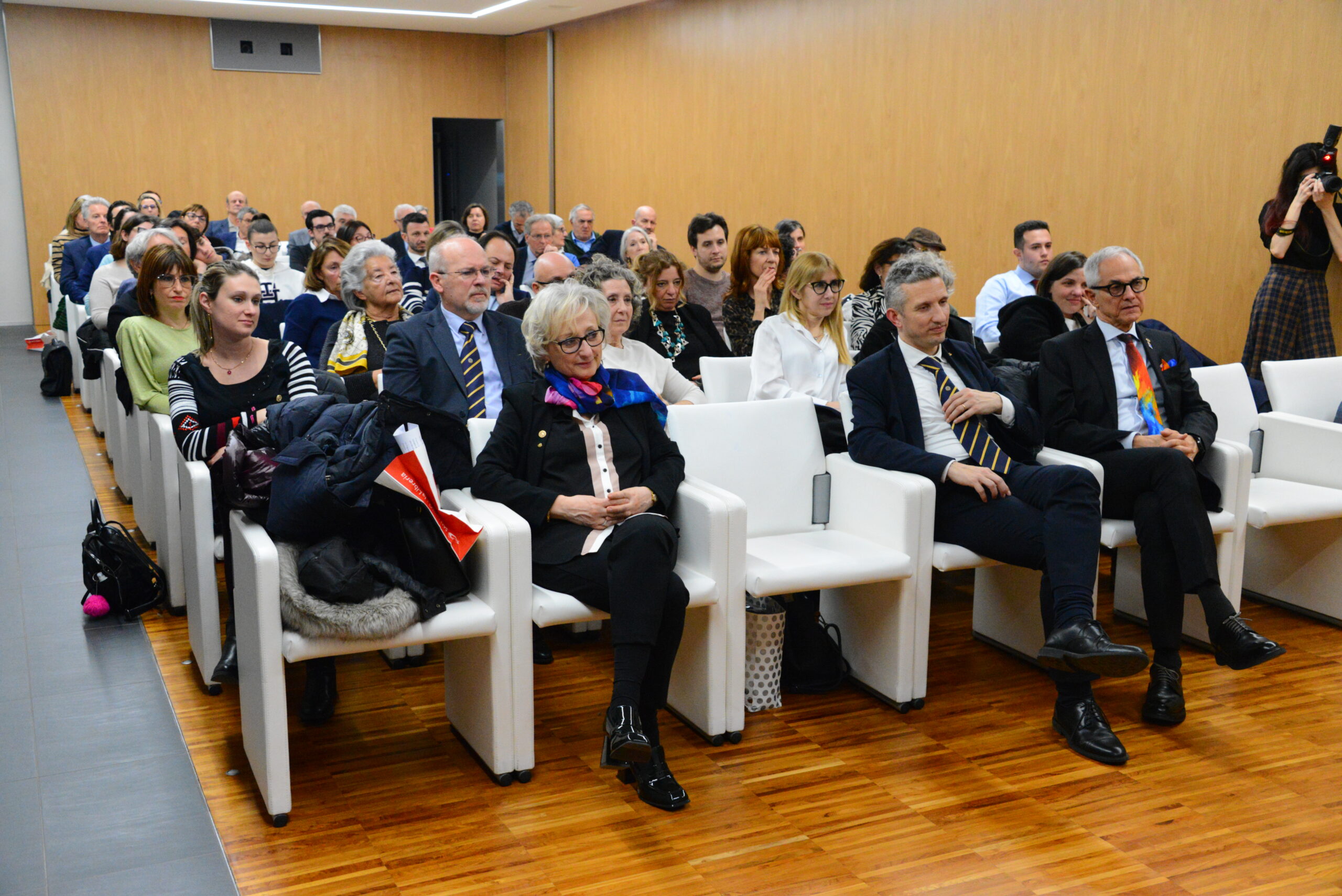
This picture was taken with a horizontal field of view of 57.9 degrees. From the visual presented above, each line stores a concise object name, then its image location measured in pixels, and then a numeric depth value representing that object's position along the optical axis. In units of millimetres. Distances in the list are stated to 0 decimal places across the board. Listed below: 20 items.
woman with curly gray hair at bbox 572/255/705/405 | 4344
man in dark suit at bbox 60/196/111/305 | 8523
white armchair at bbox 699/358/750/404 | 4867
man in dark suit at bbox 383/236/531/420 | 3855
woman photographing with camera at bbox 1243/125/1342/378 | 6074
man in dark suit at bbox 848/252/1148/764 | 3328
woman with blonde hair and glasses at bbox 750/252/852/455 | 4602
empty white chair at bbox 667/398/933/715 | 3488
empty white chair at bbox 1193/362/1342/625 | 4348
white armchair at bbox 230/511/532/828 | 2846
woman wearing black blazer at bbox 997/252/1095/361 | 4613
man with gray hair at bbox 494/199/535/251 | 11031
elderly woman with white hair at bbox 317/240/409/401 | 4578
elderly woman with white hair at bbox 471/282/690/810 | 3031
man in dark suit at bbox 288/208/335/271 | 9469
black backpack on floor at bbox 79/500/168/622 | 4355
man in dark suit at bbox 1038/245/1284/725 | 3549
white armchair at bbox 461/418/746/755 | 3143
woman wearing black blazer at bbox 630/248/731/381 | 5273
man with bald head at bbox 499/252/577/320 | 5308
